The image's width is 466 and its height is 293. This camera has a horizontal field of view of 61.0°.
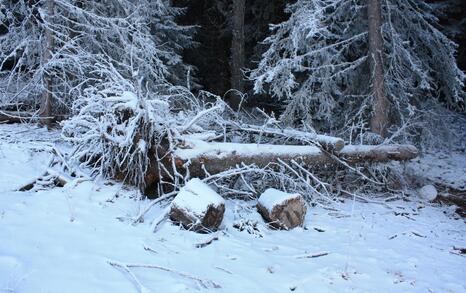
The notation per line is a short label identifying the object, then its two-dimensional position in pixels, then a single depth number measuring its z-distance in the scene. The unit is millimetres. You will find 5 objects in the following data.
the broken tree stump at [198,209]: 4879
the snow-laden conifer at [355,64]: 8859
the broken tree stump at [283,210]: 5590
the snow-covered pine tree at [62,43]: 8234
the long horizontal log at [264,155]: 6234
